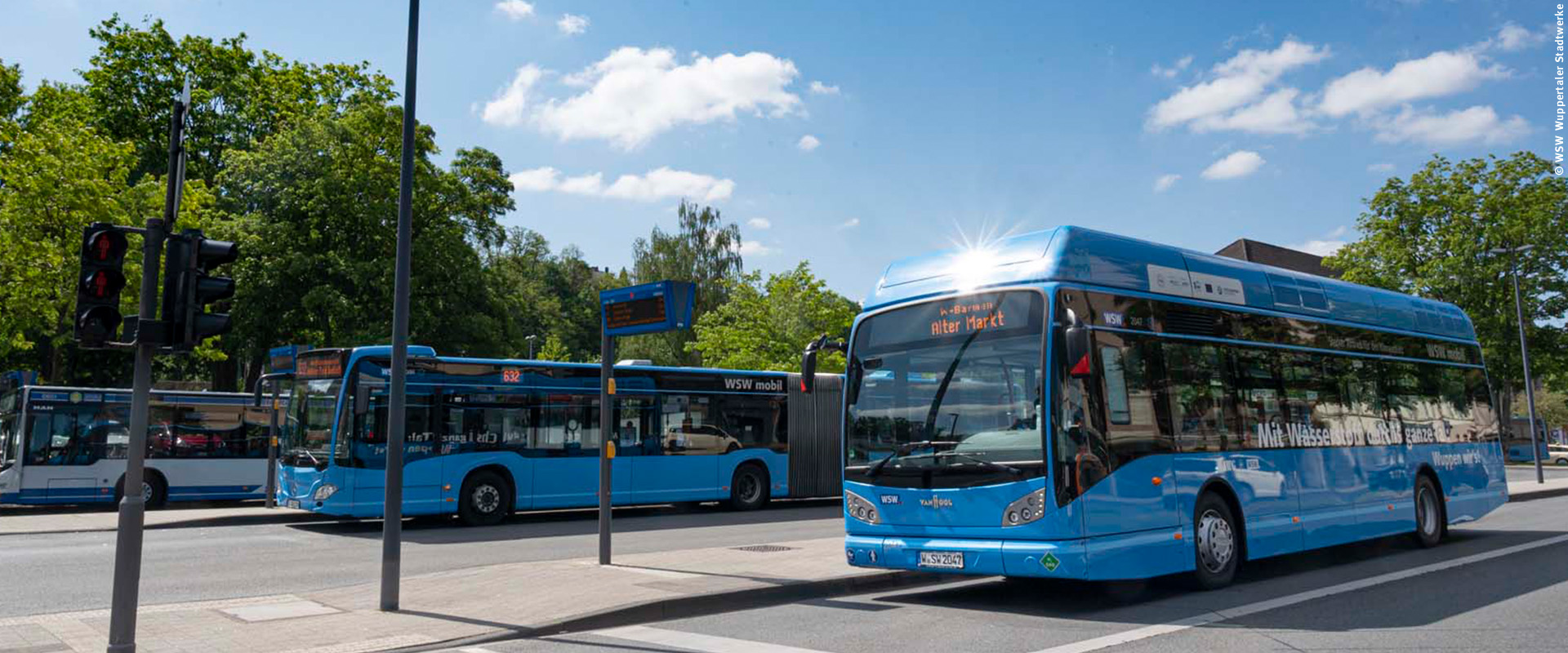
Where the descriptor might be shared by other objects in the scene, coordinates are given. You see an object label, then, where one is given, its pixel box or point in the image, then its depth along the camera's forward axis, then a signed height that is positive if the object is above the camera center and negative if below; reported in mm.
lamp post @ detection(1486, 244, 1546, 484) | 29375 +1752
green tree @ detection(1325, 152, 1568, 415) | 45500 +8507
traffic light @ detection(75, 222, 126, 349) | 6836 +1162
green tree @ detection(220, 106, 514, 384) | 32188 +6735
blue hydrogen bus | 8758 +337
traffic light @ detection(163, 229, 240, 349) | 7109 +1138
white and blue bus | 21062 +439
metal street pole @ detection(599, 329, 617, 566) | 11844 +236
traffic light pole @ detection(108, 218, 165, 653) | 6785 -232
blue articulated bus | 16875 +427
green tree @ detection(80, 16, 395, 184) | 35500 +12659
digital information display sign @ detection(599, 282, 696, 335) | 11203 +1616
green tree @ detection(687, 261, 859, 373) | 47625 +6006
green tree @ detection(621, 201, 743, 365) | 58375 +10849
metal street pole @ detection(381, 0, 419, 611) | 9070 +453
